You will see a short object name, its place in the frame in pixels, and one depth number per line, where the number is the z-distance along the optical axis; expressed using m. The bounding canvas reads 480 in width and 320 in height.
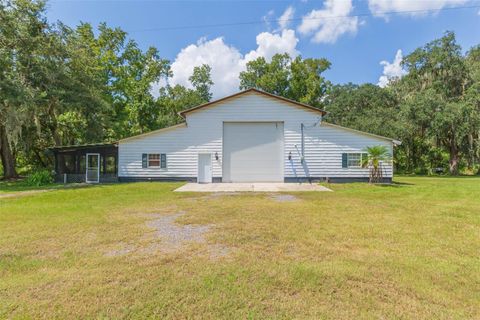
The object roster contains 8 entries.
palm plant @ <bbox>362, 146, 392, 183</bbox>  13.56
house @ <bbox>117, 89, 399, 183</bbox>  15.51
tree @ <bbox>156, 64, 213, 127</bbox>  29.20
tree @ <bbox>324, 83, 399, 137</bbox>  24.52
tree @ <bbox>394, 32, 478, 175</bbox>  20.78
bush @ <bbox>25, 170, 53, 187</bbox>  15.03
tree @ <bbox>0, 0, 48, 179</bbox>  12.52
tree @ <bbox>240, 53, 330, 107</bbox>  31.79
